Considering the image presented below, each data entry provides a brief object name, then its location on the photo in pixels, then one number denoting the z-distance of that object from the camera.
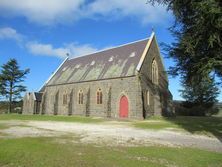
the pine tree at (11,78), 38.13
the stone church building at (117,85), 22.60
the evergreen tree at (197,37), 7.80
